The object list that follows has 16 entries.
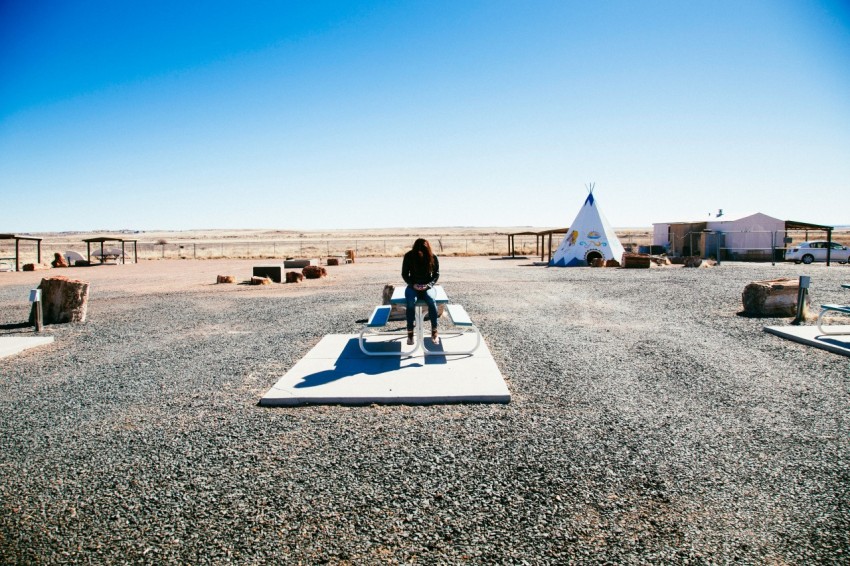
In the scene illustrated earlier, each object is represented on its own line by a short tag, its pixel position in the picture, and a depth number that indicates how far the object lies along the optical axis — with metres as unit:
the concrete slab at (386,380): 5.25
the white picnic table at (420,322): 6.80
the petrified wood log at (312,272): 20.78
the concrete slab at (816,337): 7.41
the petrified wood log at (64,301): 10.37
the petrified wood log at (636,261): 24.39
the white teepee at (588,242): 27.41
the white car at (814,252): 28.00
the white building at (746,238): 30.53
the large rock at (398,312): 10.44
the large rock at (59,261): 31.09
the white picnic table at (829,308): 7.77
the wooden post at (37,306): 9.28
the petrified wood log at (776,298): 10.30
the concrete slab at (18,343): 7.83
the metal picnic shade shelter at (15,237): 25.41
